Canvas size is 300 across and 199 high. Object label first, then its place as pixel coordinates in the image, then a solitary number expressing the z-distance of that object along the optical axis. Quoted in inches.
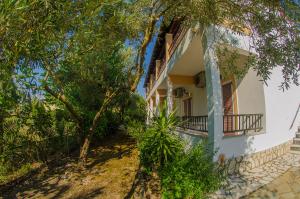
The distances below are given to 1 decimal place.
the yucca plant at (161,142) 135.4
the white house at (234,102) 159.6
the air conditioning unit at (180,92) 351.3
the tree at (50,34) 66.1
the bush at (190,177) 126.4
